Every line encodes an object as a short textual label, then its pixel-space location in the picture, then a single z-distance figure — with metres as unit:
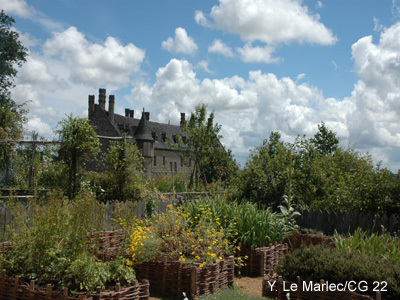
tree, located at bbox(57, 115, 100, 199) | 11.13
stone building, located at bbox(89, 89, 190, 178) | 43.66
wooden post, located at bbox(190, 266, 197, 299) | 6.00
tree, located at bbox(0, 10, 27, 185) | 27.97
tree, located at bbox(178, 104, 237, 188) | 23.12
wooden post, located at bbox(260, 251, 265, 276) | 7.60
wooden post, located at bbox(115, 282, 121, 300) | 4.73
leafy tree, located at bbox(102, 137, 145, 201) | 12.77
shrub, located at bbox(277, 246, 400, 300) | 4.58
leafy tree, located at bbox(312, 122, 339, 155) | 36.03
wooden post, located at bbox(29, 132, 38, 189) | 13.14
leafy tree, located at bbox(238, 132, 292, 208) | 11.80
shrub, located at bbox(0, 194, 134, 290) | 4.84
